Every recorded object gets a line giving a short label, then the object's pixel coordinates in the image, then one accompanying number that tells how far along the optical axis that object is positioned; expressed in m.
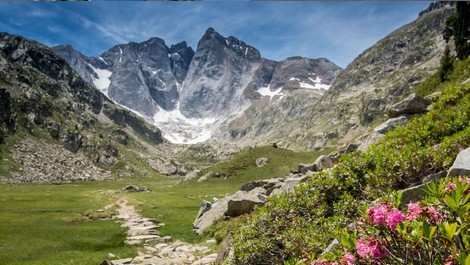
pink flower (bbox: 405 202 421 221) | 6.31
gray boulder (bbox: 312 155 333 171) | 38.99
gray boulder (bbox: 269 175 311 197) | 29.16
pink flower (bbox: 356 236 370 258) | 6.62
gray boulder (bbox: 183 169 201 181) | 148.62
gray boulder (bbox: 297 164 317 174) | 43.39
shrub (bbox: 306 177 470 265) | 5.80
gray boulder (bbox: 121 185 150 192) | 107.00
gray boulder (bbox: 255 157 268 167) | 125.80
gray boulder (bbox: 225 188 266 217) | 33.76
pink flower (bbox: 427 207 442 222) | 6.25
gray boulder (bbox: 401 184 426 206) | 11.80
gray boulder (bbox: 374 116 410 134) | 29.79
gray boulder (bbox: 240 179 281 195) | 43.48
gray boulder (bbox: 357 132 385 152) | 29.30
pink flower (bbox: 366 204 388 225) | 6.48
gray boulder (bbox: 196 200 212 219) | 46.25
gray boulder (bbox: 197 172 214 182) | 132.73
